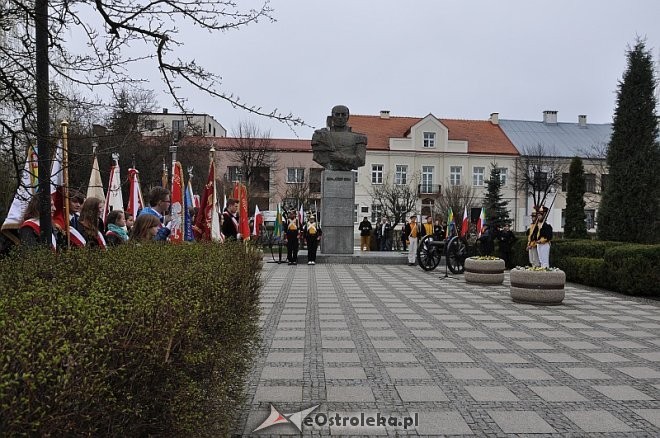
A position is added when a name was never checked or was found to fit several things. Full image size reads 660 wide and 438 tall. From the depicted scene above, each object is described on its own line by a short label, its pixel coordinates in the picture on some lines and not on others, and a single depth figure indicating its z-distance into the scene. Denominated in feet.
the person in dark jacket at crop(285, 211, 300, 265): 63.98
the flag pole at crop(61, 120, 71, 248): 17.06
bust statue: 68.85
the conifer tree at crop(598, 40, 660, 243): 62.34
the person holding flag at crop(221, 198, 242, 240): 48.08
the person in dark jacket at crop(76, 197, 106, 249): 24.52
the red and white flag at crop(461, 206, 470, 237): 61.37
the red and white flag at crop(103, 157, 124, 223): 42.68
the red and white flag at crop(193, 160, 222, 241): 37.96
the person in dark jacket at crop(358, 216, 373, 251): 87.45
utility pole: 16.93
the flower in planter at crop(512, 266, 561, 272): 35.19
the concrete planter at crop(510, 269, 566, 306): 34.27
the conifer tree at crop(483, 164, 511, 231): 125.37
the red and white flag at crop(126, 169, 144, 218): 45.40
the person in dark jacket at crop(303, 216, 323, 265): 63.10
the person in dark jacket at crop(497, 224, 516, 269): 66.64
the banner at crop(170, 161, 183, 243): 36.81
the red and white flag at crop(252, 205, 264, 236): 78.89
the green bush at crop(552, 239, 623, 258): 51.62
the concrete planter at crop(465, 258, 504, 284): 45.09
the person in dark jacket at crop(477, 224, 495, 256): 65.70
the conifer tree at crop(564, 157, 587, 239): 65.83
